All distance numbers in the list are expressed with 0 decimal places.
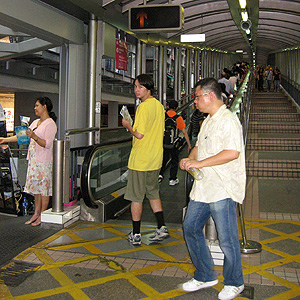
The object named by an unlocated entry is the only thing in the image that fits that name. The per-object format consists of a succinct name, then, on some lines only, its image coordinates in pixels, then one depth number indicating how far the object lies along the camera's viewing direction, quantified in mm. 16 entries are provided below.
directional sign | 7008
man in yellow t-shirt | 4152
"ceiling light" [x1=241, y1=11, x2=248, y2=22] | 11510
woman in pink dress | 5031
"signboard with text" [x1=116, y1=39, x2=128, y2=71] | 9023
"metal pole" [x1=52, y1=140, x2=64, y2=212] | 5000
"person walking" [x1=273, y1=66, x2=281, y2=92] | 18686
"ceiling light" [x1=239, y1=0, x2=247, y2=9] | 10242
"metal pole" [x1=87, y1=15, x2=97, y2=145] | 7926
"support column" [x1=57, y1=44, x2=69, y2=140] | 7938
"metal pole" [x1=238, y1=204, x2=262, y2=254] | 4008
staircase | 8281
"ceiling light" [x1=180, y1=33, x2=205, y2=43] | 11487
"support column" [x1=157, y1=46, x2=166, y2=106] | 12484
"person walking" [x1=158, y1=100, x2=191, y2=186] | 7537
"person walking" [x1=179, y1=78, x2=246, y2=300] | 2928
